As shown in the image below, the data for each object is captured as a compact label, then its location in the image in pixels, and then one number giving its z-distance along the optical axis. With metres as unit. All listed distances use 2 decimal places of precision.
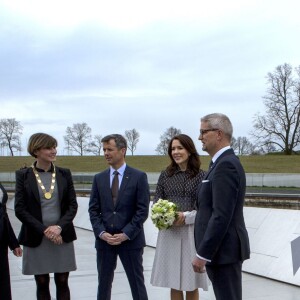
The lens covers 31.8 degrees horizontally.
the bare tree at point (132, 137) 80.84
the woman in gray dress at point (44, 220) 5.19
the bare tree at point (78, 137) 79.56
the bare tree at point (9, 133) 76.14
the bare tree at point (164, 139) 77.34
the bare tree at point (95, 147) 78.62
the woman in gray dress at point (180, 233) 5.29
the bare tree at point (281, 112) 56.62
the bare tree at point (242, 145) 77.19
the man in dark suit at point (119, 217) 5.29
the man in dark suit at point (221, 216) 3.81
